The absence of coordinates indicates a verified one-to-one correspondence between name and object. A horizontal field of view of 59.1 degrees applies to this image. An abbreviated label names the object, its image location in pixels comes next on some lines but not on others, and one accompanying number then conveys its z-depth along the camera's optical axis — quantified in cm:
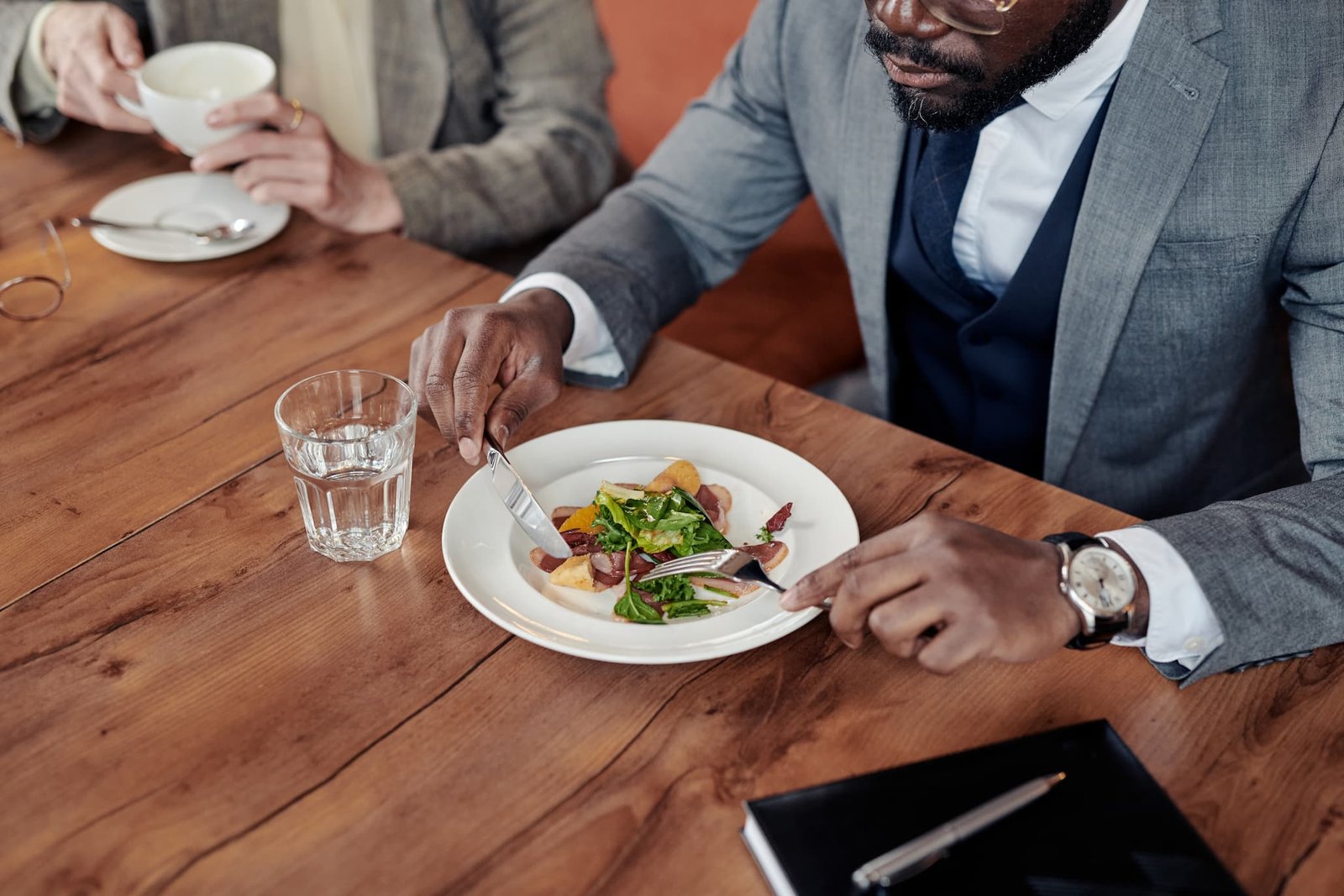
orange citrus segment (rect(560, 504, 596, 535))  107
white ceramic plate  94
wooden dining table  80
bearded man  94
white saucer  154
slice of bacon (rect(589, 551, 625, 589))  102
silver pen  75
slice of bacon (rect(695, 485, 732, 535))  109
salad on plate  100
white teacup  150
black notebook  76
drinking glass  104
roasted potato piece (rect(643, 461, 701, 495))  110
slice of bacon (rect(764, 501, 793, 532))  108
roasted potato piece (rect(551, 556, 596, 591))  101
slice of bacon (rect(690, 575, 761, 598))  101
